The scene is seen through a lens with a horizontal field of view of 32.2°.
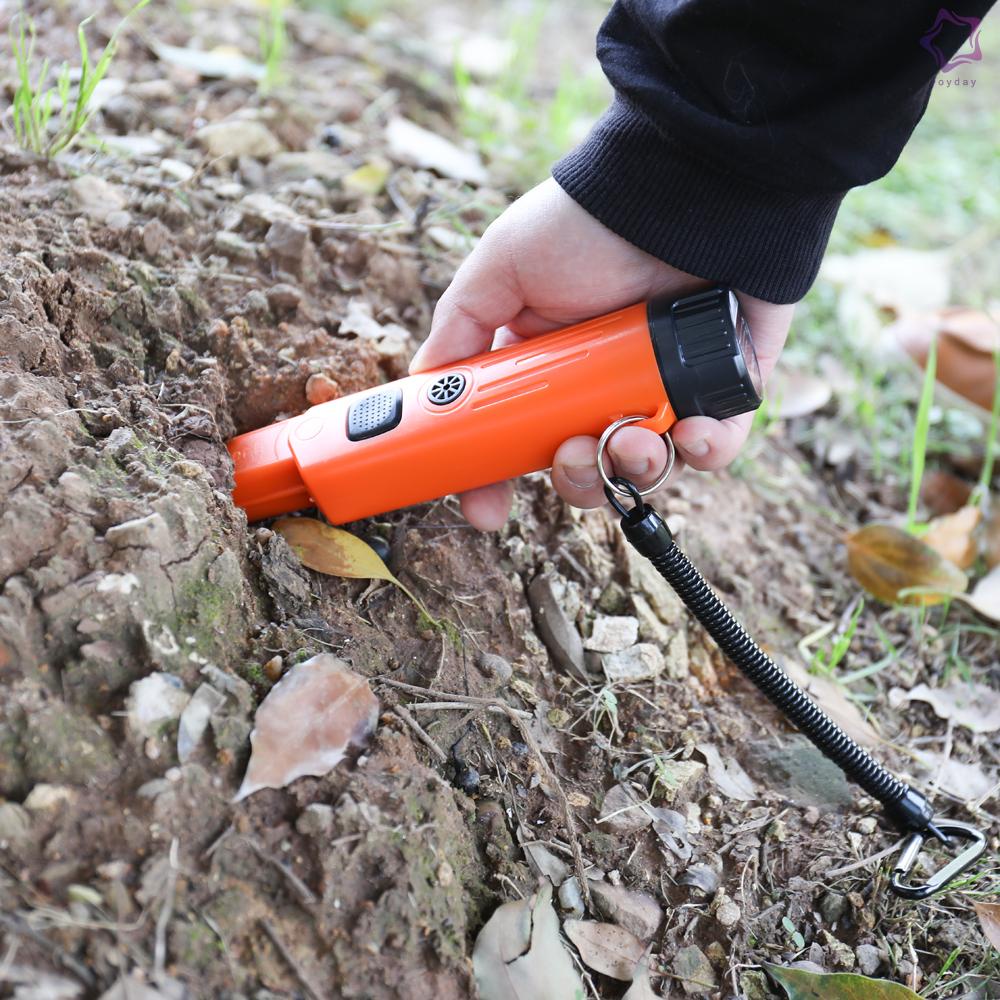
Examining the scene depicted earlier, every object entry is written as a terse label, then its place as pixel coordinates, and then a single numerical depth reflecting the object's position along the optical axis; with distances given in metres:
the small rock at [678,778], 0.55
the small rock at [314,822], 0.49
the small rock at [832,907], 0.55
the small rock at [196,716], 0.49
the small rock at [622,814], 0.54
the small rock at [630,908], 0.52
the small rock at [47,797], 0.47
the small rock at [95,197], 0.61
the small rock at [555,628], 0.58
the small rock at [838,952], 0.53
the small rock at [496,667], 0.56
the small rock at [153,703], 0.48
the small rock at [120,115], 0.68
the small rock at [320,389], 0.60
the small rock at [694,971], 0.52
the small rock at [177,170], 0.65
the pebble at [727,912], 0.53
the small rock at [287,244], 0.64
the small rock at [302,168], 0.69
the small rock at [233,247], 0.63
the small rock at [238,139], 0.68
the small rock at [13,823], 0.46
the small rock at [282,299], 0.62
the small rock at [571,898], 0.52
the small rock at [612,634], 0.59
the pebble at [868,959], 0.53
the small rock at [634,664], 0.58
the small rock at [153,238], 0.61
